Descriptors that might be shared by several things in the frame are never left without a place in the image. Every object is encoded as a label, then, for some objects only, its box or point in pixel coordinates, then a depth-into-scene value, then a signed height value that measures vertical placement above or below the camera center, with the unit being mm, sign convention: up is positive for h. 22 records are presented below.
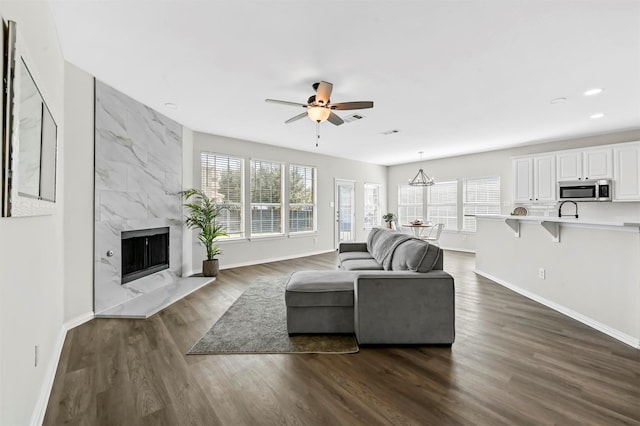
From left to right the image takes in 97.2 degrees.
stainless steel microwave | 5195 +462
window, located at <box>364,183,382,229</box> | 9125 +275
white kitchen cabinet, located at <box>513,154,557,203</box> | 5945 +779
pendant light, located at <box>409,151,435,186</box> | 7307 +1037
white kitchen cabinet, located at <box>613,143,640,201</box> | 4953 +751
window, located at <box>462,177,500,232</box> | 7305 +434
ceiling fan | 3084 +1230
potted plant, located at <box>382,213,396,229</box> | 8391 -147
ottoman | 2664 -876
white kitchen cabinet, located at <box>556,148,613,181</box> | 5270 +973
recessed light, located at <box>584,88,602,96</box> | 3551 +1563
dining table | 7355 -347
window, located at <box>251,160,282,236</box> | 6223 +374
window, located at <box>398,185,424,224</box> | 8922 +355
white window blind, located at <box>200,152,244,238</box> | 5535 +618
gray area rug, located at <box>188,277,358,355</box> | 2459 -1170
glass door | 8109 +122
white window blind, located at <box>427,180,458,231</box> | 8117 +301
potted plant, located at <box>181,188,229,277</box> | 4957 -176
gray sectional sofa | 2475 -796
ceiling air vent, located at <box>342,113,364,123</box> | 4406 +1554
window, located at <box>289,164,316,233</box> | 6938 +400
